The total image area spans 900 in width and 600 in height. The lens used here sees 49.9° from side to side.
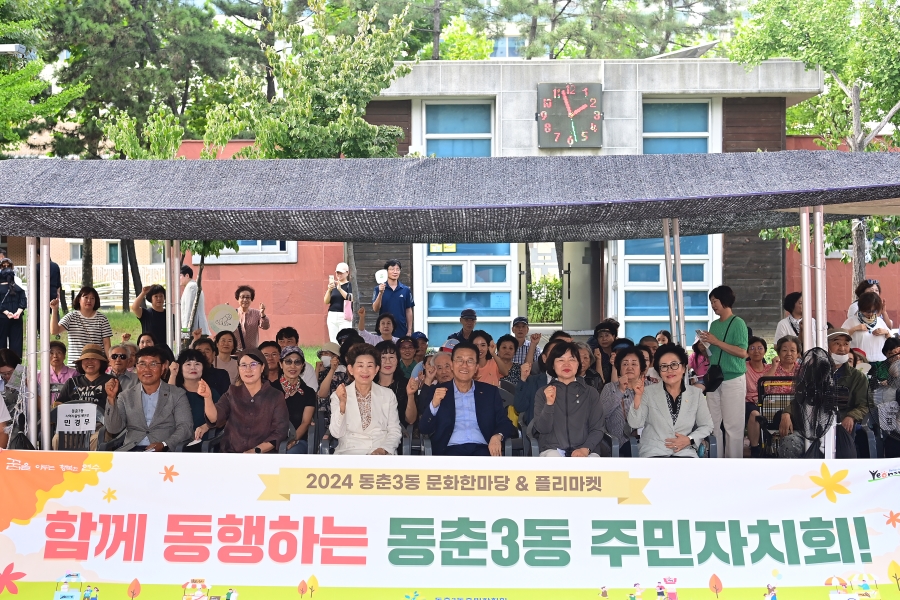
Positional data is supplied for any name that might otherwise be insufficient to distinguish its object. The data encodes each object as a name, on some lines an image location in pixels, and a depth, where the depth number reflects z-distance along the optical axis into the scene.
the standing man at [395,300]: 10.16
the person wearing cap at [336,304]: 11.86
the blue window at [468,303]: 15.71
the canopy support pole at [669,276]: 8.18
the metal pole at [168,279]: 8.40
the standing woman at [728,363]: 7.06
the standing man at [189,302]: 10.22
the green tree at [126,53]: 20.62
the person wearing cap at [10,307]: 10.75
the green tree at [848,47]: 13.98
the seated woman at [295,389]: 6.76
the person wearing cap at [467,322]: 9.41
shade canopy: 4.61
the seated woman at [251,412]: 6.03
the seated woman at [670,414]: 5.91
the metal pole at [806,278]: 5.23
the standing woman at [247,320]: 9.94
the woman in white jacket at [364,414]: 5.77
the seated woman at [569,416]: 5.83
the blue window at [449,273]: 15.73
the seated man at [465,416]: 5.95
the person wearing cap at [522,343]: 8.70
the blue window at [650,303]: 15.93
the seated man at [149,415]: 6.23
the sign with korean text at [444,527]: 4.69
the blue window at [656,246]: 15.85
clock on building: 15.50
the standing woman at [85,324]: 8.88
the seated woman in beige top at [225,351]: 8.00
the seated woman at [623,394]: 6.36
